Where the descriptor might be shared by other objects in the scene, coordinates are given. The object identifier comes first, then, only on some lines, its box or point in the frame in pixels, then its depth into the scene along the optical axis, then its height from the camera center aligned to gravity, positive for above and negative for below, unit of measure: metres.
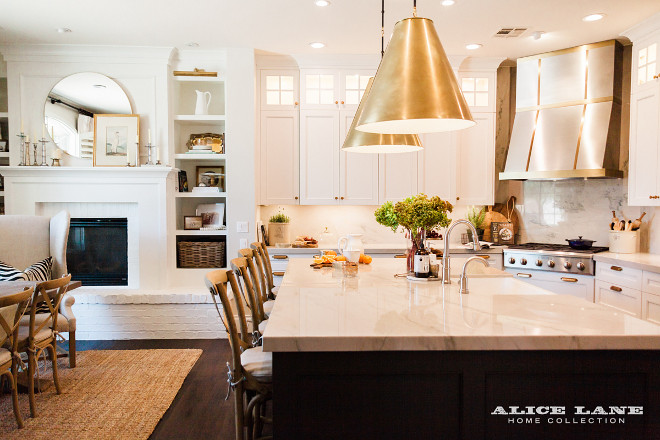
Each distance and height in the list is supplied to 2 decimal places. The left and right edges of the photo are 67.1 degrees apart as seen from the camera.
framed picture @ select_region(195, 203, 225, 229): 5.30 -0.09
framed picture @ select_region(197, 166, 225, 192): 5.34 +0.32
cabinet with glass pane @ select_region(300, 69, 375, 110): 5.20 +1.25
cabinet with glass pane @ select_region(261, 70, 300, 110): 5.21 +1.24
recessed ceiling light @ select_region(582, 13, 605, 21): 3.97 +1.55
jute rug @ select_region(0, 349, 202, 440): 2.87 -1.29
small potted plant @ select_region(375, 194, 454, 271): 2.88 -0.04
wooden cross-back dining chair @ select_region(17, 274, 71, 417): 3.08 -0.83
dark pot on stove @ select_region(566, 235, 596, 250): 4.67 -0.33
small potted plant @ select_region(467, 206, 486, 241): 5.40 -0.11
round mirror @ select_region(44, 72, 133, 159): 5.00 +1.01
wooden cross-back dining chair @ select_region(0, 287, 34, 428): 2.65 -0.70
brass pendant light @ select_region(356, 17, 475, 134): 1.93 +0.50
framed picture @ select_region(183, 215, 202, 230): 5.28 -0.17
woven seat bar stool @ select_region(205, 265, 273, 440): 2.11 -0.70
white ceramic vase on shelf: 5.14 +1.06
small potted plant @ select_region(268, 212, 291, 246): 5.31 -0.24
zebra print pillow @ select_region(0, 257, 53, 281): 3.79 -0.53
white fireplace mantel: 4.90 +0.08
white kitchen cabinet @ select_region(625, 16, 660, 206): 4.01 +0.77
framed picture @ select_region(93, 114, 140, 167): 5.02 +0.68
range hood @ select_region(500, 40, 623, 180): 4.53 +0.89
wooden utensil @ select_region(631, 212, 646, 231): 4.48 -0.14
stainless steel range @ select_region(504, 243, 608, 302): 4.44 -0.54
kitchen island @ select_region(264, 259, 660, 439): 1.67 -0.61
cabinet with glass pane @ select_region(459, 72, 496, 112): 5.27 +1.27
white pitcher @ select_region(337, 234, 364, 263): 3.37 -0.28
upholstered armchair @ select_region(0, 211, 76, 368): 4.40 -0.30
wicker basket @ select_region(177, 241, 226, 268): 5.18 -0.49
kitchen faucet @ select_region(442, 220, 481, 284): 2.65 -0.33
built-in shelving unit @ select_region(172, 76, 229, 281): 5.21 +0.68
